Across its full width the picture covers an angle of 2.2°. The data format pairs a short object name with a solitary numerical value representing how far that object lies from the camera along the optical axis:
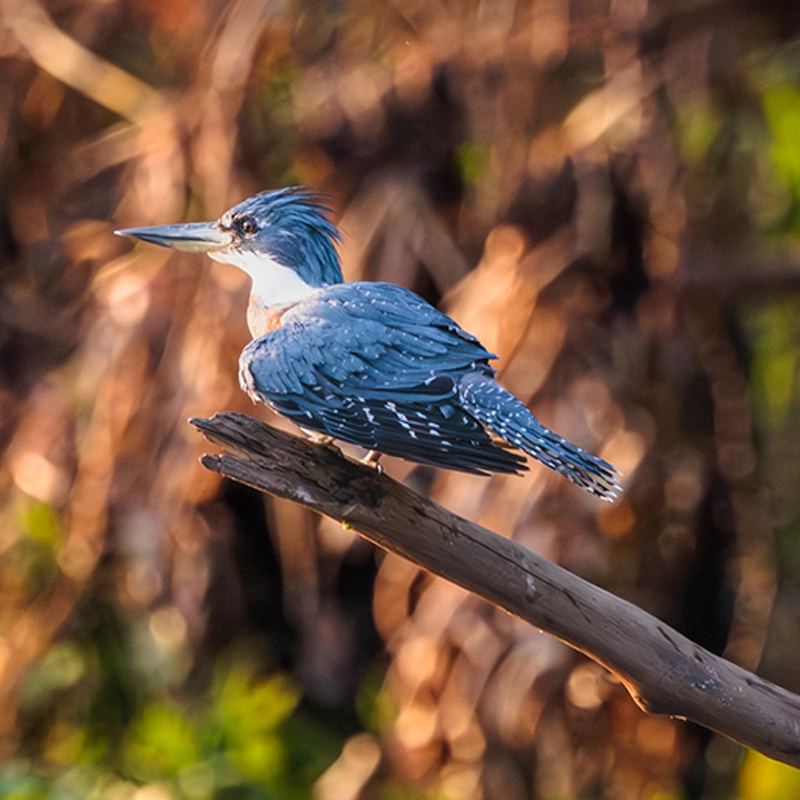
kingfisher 14.16
